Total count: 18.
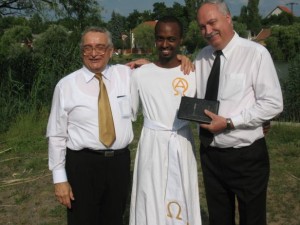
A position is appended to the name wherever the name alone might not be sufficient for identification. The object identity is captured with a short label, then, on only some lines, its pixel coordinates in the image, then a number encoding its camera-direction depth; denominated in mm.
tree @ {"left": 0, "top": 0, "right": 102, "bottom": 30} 9787
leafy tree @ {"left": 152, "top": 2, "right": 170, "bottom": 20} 98062
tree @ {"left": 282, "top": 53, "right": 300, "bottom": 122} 9195
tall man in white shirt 3027
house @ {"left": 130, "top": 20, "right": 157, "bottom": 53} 75019
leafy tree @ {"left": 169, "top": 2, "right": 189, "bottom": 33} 86475
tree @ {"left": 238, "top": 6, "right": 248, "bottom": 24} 93688
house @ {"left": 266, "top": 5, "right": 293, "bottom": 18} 129250
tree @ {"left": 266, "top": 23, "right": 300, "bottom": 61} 34500
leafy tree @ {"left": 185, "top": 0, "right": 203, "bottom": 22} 82312
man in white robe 3307
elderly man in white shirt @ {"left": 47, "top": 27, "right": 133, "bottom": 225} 3086
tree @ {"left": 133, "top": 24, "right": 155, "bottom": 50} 69500
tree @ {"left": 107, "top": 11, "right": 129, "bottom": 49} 70750
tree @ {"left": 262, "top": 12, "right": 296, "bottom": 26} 88338
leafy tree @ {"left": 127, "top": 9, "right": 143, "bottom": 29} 98825
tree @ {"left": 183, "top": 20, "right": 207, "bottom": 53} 53469
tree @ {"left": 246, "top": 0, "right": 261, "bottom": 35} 89344
